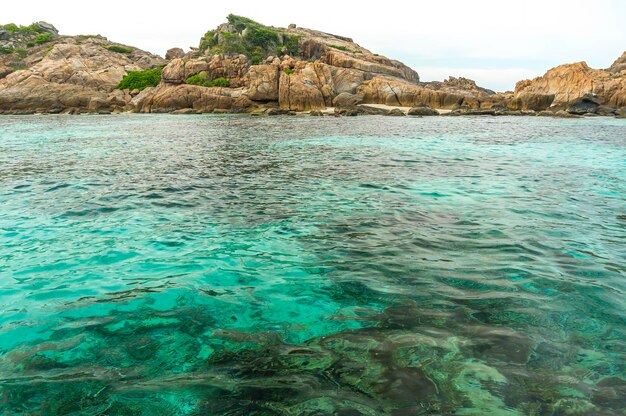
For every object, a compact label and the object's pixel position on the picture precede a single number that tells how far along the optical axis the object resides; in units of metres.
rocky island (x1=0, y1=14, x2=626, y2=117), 55.72
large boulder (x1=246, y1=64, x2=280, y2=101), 56.59
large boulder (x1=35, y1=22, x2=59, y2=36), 100.81
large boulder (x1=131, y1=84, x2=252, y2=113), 55.81
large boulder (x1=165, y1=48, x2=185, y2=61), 88.25
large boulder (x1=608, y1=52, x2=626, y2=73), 82.06
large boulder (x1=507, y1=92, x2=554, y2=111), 56.97
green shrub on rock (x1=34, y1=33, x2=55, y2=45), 91.12
